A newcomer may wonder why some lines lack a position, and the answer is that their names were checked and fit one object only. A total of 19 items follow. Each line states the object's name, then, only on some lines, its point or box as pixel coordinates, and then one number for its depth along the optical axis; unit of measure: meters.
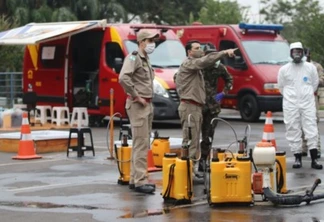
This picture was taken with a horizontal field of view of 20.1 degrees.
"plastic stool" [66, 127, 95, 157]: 15.44
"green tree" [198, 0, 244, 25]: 41.28
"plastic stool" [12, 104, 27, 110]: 24.56
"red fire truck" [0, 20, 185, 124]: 22.28
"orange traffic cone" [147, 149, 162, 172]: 13.50
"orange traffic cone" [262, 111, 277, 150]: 14.87
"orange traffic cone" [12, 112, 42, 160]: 15.43
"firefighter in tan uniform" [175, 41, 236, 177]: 11.77
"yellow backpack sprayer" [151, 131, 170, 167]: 13.82
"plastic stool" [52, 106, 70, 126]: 23.17
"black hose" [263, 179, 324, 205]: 10.12
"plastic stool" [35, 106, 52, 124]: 23.75
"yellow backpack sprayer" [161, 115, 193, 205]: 10.45
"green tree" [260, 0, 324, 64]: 31.00
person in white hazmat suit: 13.38
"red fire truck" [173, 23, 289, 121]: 23.41
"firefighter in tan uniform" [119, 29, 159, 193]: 11.27
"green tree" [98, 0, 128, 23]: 47.06
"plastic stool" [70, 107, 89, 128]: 22.52
